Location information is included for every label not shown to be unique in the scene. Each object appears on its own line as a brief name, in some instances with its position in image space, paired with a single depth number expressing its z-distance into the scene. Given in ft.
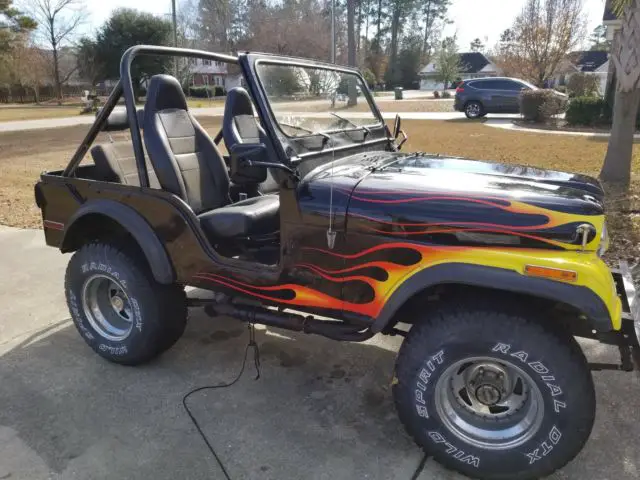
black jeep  6.84
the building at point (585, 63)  99.95
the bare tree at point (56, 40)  117.50
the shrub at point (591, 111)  50.12
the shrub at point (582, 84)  72.74
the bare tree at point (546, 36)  87.15
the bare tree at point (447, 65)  153.28
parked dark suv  62.64
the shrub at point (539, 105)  53.83
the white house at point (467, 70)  178.50
